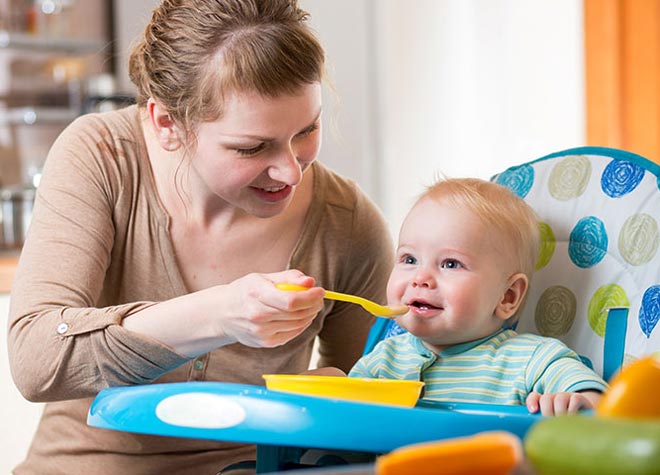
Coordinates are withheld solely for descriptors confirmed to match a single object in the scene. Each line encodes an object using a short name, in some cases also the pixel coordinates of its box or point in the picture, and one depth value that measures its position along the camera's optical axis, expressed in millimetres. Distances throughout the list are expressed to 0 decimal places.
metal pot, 2994
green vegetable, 895
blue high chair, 1225
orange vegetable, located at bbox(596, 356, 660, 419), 1054
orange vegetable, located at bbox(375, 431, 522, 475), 947
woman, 1441
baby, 1536
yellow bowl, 1306
